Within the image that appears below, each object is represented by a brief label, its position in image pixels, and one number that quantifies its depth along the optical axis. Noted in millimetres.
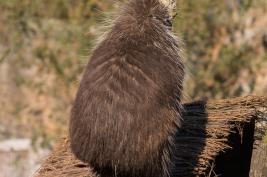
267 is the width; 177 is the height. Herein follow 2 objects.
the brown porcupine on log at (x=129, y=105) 8055
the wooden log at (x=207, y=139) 10156
